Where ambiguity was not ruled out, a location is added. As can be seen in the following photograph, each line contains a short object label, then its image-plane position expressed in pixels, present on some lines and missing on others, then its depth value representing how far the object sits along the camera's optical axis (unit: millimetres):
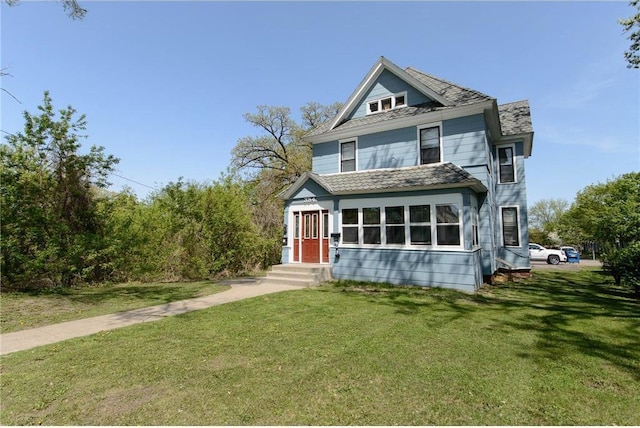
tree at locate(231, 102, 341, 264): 26453
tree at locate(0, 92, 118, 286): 9227
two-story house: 10297
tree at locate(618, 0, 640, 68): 8320
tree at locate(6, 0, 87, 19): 6804
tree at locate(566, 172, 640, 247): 8938
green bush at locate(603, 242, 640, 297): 8518
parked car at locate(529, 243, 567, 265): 23312
